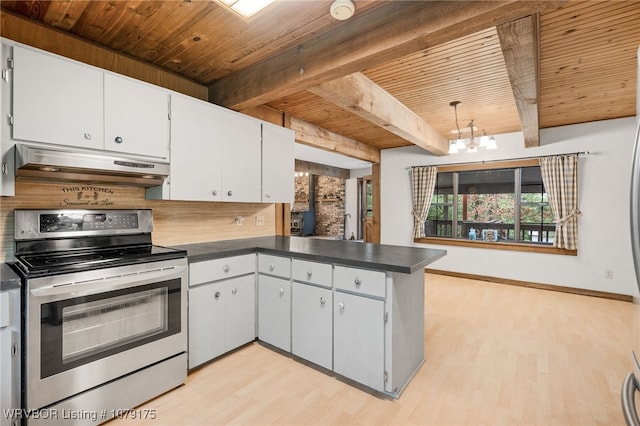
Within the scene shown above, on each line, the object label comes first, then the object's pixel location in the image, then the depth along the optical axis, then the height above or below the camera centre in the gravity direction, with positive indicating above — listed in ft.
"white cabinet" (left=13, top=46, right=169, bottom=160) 5.56 +2.23
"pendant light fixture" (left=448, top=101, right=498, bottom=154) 12.18 +2.90
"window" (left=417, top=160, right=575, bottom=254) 15.98 +0.34
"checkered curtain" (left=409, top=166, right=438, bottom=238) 18.45 +1.33
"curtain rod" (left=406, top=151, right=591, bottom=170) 14.15 +2.89
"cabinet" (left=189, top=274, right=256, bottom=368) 7.35 -2.73
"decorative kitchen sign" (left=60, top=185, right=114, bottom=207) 6.93 +0.43
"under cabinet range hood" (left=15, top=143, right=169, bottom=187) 5.41 +0.95
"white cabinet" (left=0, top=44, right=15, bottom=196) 5.37 +1.49
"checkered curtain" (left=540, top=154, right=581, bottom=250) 14.26 +0.89
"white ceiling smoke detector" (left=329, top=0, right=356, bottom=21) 5.52 +3.83
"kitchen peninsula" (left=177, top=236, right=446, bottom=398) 6.45 -2.24
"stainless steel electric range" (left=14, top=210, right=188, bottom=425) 5.02 -1.96
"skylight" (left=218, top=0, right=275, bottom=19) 5.18 +3.68
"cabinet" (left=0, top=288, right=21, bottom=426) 4.74 -2.29
